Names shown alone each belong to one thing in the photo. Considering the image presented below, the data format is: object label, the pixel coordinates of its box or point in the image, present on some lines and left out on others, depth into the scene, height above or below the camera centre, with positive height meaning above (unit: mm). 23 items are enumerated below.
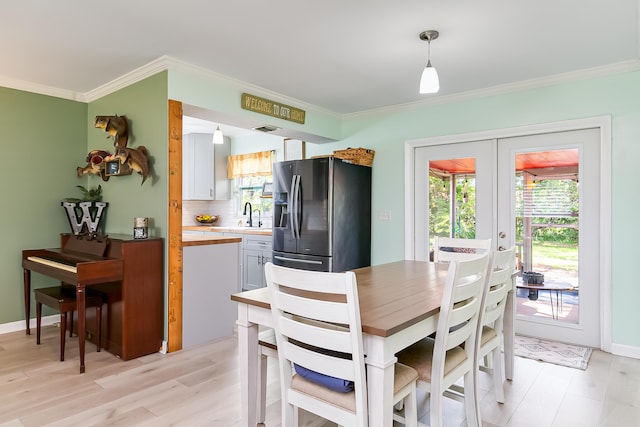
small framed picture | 3441 +440
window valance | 5613 +776
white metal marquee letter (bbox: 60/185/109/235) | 3645 +24
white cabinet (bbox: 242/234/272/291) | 4734 -550
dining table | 1318 -427
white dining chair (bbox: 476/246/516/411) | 1961 -542
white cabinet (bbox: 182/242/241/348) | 3225 -672
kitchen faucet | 5863 -50
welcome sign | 3619 +1082
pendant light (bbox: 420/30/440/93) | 2346 +826
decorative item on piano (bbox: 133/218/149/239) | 3074 -110
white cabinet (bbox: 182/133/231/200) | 5805 +741
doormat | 2922 -1119
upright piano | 2752 -533
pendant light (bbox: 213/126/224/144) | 4645 +944
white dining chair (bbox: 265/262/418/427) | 1309 -530
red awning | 3363 +508
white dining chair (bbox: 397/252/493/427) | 1561 -645
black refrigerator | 3971 +3
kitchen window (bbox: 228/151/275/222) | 5645 +594
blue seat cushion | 1434 -638
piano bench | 2852 -664
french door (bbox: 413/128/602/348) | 3264 +19
